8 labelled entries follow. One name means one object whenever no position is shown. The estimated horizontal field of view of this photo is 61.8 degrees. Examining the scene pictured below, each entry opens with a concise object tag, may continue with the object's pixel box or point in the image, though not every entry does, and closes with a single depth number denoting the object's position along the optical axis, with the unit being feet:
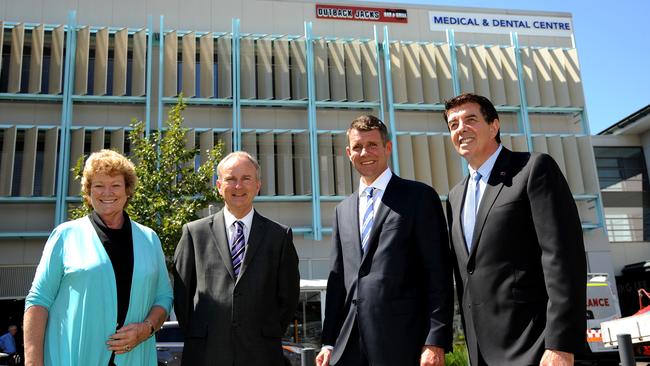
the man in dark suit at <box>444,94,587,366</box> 8.77
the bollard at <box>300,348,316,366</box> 16.47
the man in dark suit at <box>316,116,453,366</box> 10.52
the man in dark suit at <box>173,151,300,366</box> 11.20
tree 42.06
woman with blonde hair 10.22
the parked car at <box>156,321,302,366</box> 29.94
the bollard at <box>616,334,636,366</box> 16.81
